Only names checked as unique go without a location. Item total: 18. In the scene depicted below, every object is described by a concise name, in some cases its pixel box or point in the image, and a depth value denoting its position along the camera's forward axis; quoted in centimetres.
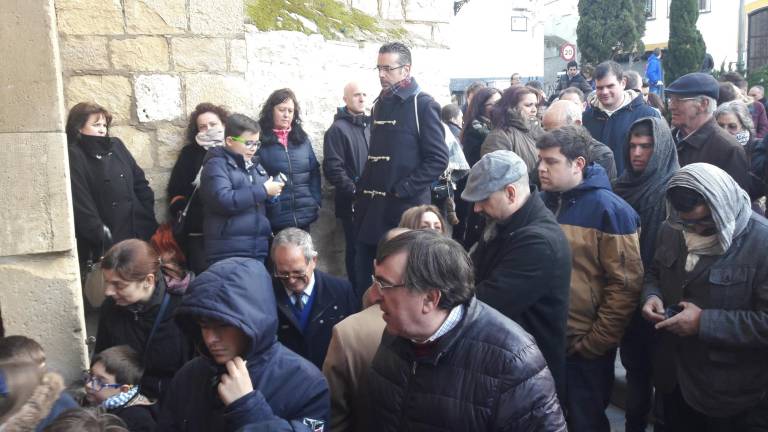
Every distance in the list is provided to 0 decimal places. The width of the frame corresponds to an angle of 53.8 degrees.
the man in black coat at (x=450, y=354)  212
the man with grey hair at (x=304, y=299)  347
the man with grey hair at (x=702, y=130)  440
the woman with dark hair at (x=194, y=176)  495
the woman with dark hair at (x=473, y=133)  613
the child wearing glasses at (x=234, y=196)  468
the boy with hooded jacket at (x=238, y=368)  217
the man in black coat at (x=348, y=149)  553
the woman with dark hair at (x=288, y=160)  523
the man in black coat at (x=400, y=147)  492
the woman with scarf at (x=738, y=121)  580
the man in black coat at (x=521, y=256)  307
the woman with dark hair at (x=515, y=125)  541
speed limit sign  1912
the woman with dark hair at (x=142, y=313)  329
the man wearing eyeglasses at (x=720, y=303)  302
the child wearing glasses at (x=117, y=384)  308
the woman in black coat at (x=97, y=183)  457
